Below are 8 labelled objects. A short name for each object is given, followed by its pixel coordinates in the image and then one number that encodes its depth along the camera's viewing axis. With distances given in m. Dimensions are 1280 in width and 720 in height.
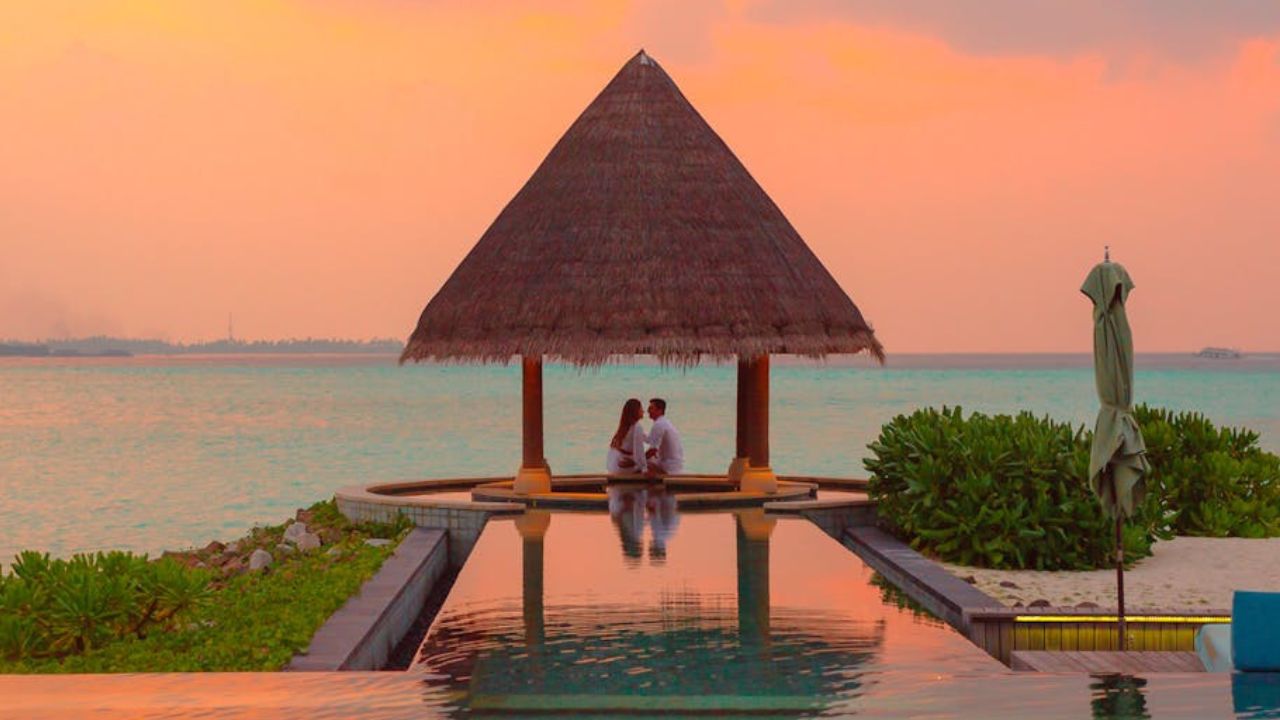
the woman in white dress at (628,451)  19.48
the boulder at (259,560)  16.12
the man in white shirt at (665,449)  19.20
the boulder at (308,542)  16.89
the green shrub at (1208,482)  17.64
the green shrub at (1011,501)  14.29
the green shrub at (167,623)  9.62
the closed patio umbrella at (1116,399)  10.34
